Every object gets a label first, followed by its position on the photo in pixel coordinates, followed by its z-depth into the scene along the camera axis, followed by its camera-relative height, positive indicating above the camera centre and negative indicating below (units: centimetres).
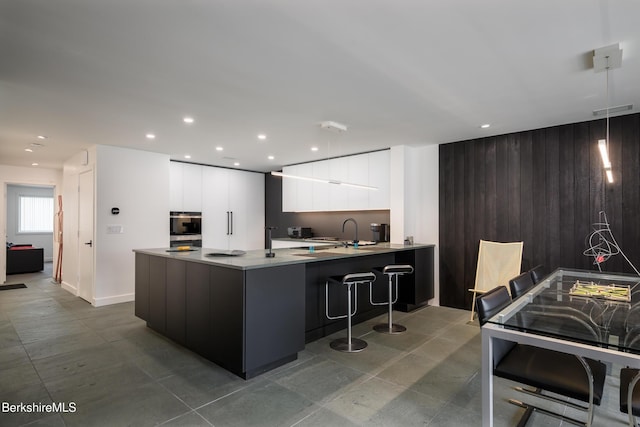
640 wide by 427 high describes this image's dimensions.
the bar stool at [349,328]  337 -115
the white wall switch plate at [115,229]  514 -14
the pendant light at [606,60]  227 +114
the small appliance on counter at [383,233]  563 -25
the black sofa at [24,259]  811 -97
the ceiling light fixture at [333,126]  400 +114
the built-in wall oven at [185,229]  625 -18
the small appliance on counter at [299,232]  689 -28
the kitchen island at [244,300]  272 -78
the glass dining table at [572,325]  151 -58
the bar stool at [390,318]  386 -119
